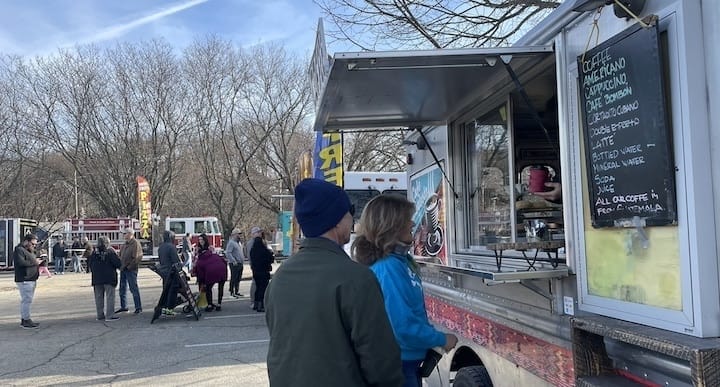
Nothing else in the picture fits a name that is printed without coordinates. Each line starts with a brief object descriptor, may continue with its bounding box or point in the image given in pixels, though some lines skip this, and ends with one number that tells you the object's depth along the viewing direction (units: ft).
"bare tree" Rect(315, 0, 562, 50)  34.58
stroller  35.01
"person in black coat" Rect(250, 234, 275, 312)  39.17
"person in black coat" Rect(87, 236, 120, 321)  35.65
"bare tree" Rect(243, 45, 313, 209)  104.99
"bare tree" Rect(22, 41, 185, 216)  109.70
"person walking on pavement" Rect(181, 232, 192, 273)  65.26
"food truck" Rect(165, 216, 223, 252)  97.45
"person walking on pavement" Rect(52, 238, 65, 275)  84.43
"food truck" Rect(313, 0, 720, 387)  6.32
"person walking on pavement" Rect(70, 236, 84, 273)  88.12
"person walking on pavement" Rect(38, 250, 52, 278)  73.29
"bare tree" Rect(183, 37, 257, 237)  108.17
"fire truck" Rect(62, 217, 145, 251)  95.76
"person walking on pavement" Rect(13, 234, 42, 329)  32.86
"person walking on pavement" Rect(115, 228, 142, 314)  38.37
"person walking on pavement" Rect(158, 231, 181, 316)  35.29
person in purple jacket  37.93
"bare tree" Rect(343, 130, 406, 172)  87.76
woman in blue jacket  8.90
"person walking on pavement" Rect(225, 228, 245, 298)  44.86
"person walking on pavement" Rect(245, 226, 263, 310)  40.47
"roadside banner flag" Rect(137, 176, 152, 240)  104.06
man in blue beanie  6.40
